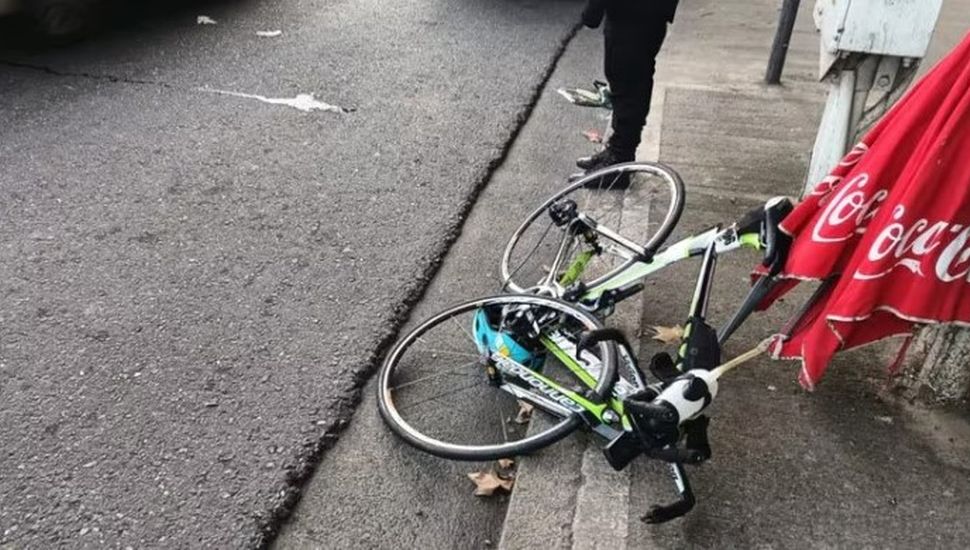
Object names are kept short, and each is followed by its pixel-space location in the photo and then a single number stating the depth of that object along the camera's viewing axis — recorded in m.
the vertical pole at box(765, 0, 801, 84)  5.99
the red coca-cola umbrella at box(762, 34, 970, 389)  2.25
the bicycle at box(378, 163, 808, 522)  2.42
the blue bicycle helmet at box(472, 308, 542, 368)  2.90
